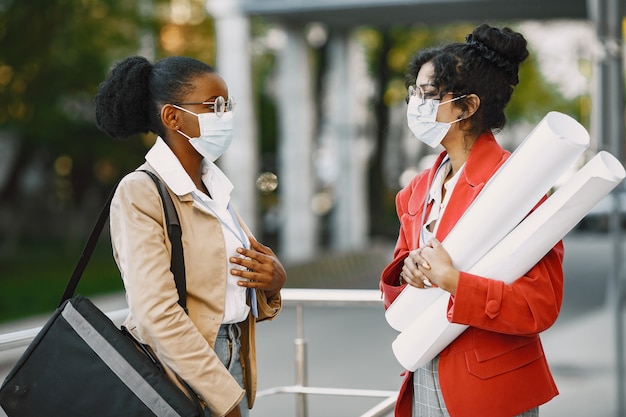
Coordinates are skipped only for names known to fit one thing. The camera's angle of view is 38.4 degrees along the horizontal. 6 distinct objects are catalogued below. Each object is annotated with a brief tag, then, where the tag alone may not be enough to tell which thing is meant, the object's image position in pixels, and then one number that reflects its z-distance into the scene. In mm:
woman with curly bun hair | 2357
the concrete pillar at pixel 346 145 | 19516
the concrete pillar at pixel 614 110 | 6172
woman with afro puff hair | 2355
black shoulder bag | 2357
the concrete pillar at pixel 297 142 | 17609
